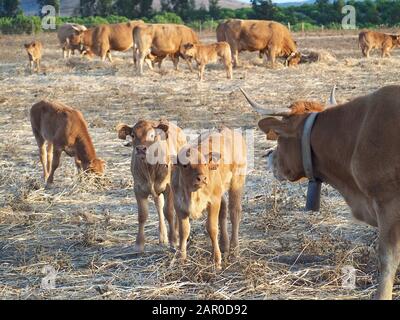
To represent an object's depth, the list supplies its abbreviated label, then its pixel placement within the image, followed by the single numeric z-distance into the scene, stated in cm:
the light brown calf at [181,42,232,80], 2334
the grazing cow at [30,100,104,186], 1023
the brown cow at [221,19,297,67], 2900
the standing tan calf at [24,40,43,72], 2485
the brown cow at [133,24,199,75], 2664
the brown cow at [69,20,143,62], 2917
